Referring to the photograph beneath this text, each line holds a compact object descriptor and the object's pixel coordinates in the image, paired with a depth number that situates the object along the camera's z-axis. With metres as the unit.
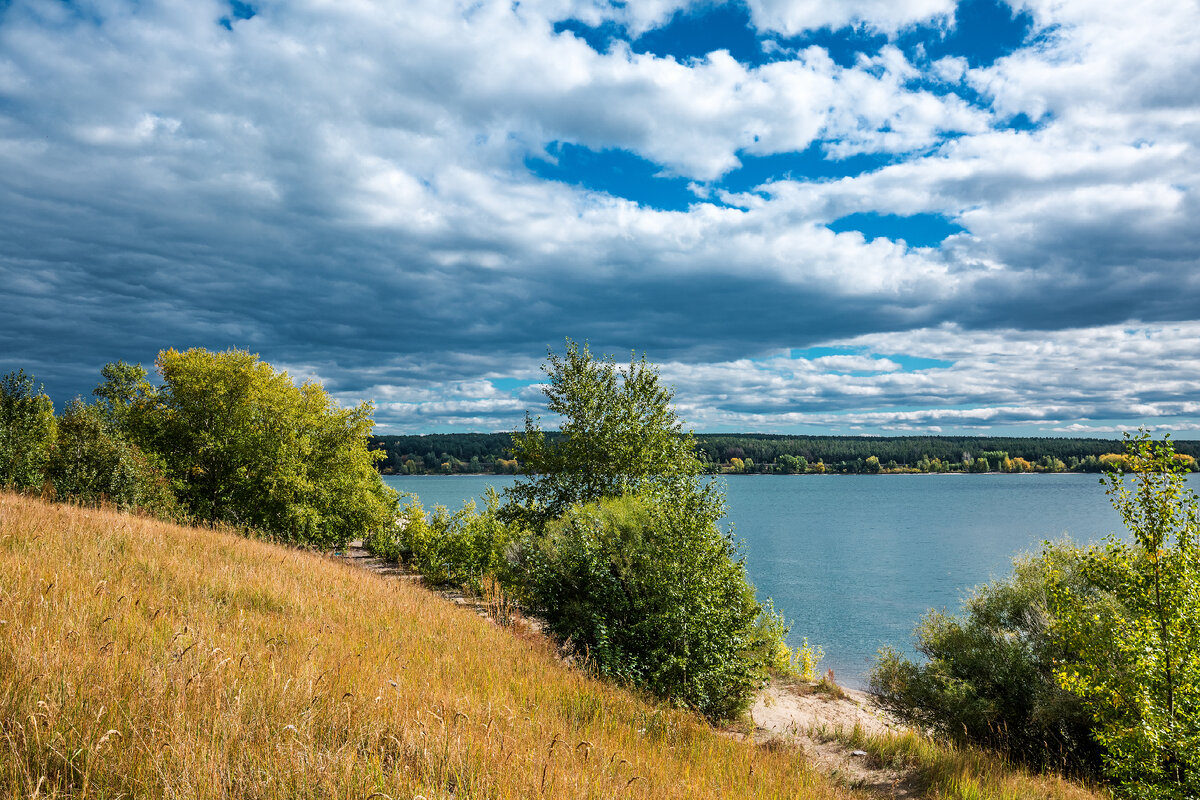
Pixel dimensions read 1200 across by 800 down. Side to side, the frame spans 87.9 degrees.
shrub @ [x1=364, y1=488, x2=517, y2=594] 29.05
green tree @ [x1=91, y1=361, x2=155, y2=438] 38.03
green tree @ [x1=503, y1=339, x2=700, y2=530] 25.44
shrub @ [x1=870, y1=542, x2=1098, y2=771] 15.83
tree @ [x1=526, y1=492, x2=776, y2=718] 13.36
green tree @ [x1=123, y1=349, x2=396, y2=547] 31.55
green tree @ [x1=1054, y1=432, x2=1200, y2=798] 9.42
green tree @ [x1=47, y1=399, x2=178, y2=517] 25.22
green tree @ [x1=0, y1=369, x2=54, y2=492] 26.06
